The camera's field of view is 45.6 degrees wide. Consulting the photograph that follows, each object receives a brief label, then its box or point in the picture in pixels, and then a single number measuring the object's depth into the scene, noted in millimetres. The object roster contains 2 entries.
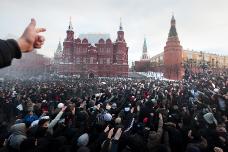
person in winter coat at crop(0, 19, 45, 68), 1255
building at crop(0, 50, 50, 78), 61144
